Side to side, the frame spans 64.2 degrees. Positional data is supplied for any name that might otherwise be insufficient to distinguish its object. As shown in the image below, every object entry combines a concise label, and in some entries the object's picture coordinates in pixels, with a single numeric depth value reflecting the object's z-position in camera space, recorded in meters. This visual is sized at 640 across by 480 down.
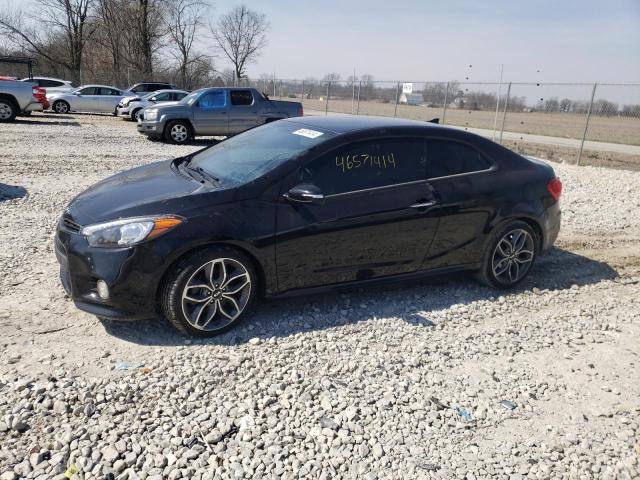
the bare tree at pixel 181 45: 41.58
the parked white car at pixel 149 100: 20.98
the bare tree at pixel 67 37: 39.84
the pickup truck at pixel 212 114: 14.73
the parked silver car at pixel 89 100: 22.69
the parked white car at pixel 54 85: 23.17
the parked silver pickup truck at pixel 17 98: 16.69
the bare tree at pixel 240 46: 53.47
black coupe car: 3.57
